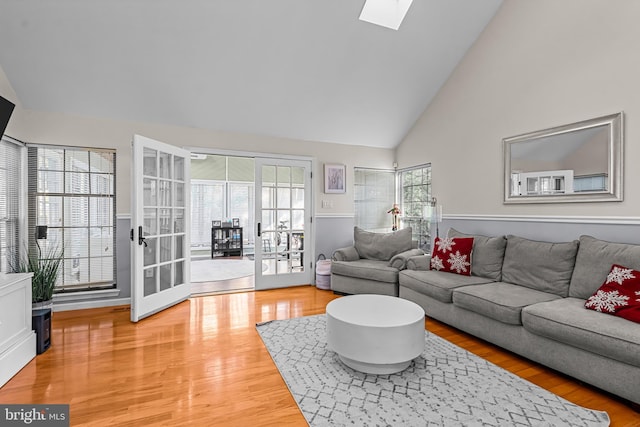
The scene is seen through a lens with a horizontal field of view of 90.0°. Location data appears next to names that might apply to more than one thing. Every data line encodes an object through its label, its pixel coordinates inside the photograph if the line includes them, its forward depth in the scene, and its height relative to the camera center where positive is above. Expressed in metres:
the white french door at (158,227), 3.38 -0.18
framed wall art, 5.02 +0.54
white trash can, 4.61 -0.92
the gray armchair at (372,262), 3.91 -0.68
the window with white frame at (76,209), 3.58 +0.03
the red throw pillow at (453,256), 3.45 -0.48
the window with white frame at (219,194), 8.28 +0.47
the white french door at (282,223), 4.61 -0.16
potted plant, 2.94 -0.63
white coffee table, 2.18 -0.88
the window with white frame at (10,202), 3.13 +0.10
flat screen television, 2.34 +0.74
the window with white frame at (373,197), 5.35 +0.25
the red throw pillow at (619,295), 2.09 -0.57
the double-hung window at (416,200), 4.88 +0.20
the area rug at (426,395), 1.79 -1.15
